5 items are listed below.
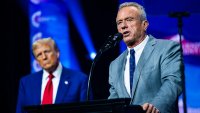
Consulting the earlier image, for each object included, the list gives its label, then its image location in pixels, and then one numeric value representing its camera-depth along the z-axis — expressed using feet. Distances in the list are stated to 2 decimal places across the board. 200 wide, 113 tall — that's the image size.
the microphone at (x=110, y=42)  16.45
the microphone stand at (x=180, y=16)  20.94
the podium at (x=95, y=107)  13.33
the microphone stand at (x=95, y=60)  16.60
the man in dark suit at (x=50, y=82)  24.80
